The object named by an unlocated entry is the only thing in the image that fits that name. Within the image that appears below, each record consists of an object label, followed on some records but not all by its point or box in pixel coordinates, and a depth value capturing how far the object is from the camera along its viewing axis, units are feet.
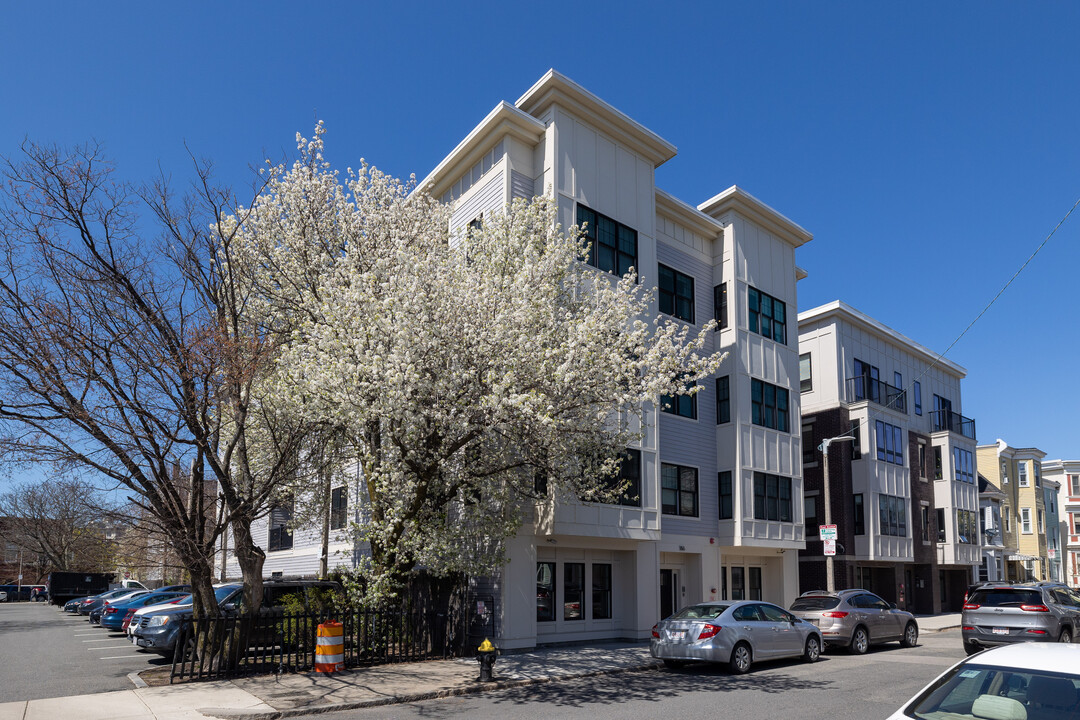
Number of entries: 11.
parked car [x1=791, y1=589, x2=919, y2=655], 60.39
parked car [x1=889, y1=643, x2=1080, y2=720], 16.03
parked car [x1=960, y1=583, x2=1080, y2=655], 53.52
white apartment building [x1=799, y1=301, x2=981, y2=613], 105.19
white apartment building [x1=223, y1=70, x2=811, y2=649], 66.49
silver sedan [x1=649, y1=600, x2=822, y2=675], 49.26
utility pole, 98.17
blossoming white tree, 44.19
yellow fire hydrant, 45.21
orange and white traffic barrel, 44.52
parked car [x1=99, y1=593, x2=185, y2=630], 82.23
